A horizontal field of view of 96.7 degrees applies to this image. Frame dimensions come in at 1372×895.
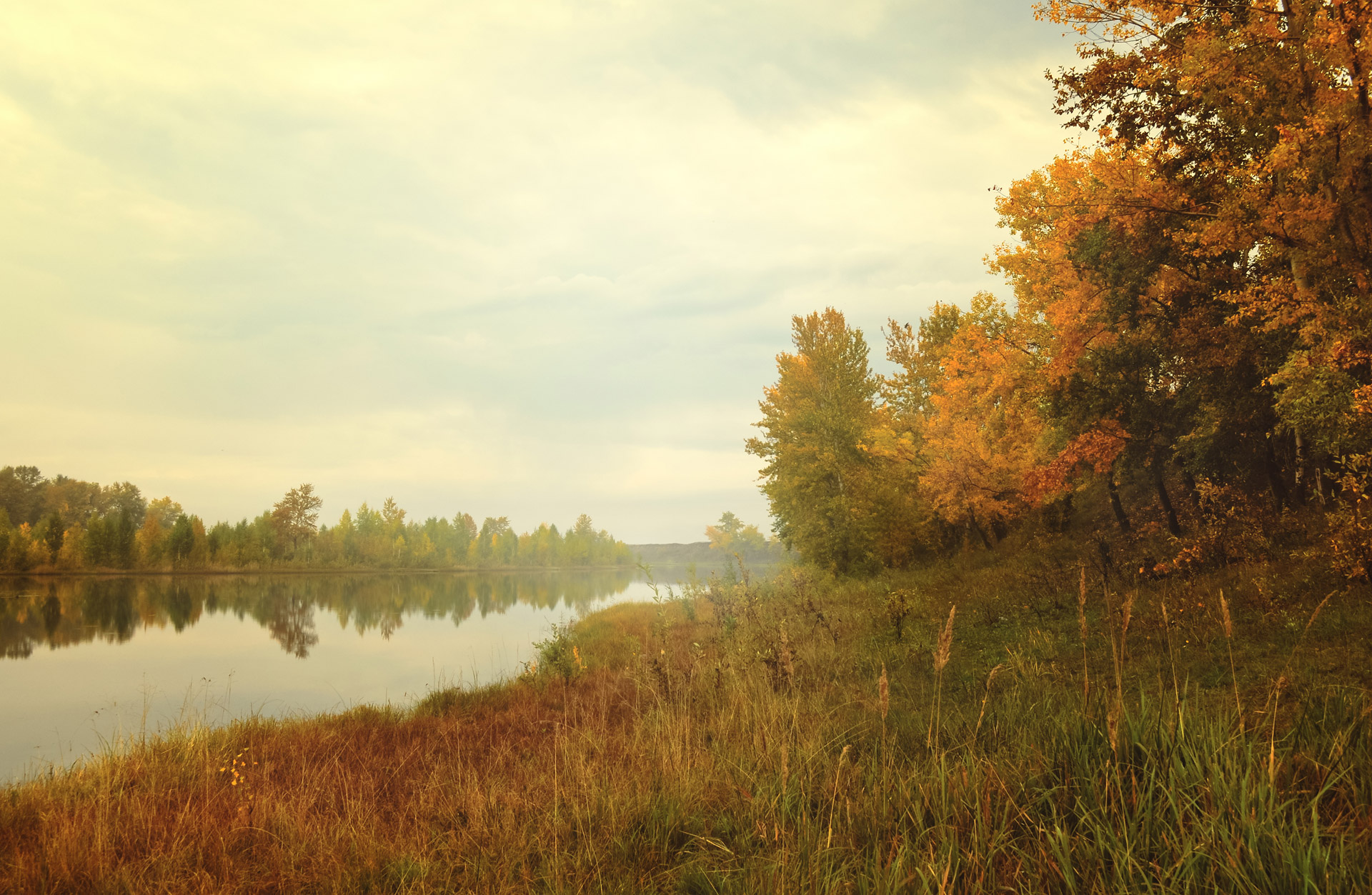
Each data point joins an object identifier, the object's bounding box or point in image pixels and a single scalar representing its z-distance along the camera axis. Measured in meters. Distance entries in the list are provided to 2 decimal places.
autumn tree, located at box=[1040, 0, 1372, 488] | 9.03
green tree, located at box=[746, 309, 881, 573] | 28.52
